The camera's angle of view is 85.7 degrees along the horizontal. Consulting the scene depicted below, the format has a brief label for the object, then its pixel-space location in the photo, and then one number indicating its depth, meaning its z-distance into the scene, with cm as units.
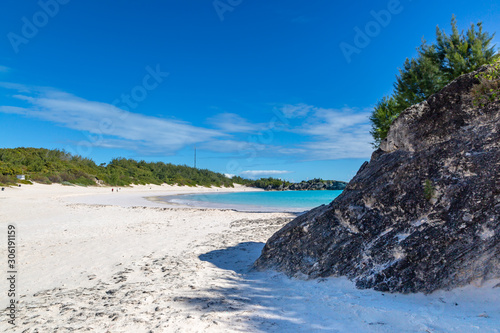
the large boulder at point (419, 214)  388
